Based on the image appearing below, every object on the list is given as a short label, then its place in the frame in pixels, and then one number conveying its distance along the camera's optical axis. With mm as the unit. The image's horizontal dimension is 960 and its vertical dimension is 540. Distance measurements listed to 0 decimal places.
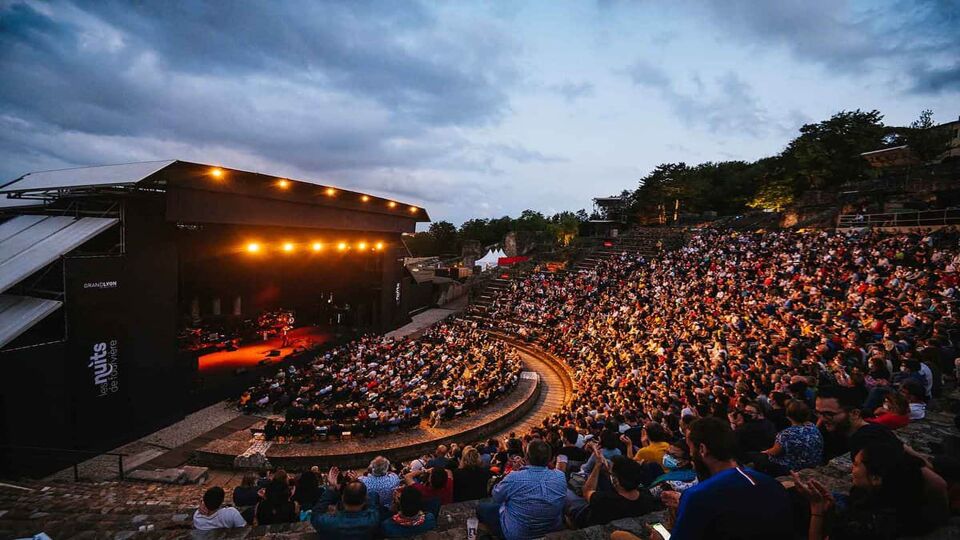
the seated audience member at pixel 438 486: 4336
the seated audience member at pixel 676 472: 3769
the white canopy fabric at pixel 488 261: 43472
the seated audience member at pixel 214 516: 4215
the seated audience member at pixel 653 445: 4906
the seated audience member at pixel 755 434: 4398
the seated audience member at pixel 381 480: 4465
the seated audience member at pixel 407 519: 3414
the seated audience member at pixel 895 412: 4531
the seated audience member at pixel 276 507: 4648
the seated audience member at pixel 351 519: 3279
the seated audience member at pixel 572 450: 5477
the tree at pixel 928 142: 26562
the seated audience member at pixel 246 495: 5586
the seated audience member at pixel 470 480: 4598
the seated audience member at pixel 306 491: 5219
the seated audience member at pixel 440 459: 5484
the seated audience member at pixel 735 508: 1736
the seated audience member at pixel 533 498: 3188
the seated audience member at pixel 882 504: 2396
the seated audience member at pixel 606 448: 4738
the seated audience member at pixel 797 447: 3914
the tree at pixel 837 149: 30906
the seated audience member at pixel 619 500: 3295
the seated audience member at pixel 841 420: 3155
